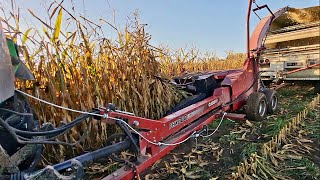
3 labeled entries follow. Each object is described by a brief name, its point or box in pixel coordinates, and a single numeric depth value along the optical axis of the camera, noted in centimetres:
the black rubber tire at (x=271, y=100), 345
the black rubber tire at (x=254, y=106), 303
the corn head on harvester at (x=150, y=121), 118
